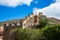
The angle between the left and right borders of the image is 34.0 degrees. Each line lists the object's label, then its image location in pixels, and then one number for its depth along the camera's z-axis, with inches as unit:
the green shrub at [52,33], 698.3
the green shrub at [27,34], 777.1
